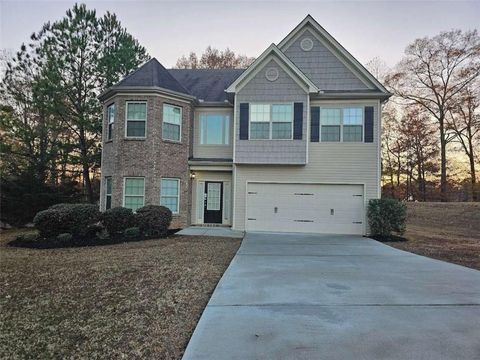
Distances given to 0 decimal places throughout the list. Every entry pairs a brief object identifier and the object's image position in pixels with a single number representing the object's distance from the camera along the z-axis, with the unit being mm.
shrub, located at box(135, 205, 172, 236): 12414
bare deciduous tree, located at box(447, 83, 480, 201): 27609
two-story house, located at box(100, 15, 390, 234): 13758
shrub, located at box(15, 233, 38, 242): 11129
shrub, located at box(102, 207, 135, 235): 12211
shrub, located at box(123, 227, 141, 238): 11930
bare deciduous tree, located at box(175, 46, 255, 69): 31234
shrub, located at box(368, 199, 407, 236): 13102
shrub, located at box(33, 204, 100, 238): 11445
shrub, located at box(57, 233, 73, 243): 11016
